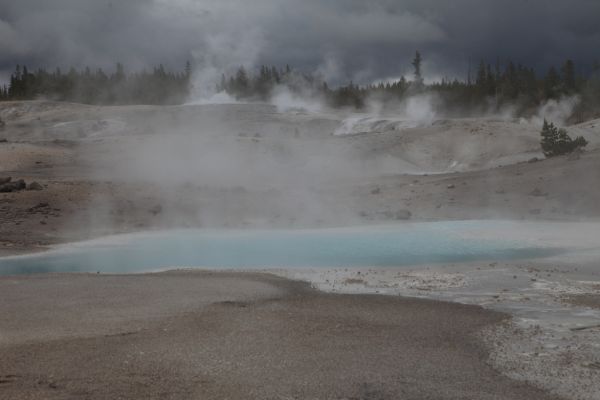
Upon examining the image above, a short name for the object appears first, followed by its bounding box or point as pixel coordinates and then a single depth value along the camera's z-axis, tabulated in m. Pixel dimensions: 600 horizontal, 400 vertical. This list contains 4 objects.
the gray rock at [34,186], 29.30
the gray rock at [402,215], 27.08
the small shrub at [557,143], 36.36
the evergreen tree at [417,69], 98.19
